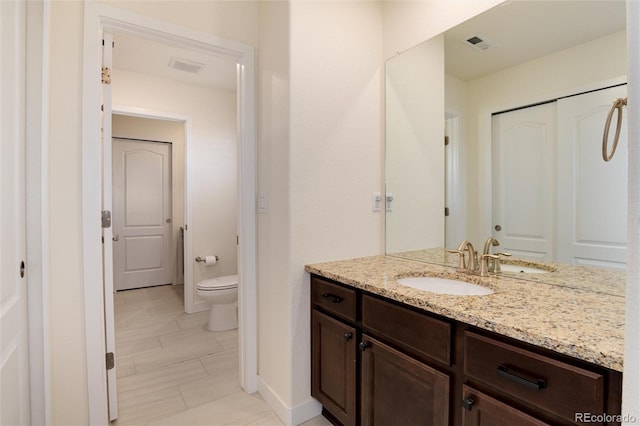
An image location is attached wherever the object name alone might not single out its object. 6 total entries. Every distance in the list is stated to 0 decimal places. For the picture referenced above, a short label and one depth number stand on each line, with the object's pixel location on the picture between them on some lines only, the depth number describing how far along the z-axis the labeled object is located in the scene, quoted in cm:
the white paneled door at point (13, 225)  110
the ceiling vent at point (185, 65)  300
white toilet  297
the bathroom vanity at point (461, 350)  77
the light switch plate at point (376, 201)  207
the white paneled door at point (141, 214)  446
